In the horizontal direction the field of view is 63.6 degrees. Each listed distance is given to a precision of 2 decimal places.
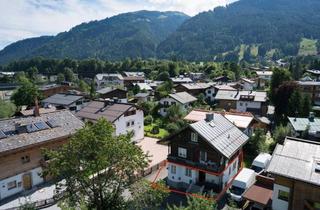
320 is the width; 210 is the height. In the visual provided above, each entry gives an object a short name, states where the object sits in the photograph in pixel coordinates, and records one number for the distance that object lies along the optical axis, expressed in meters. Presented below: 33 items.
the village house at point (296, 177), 19.05
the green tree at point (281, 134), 38.47
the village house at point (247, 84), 95.69
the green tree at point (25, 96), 70.06
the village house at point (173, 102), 64.00
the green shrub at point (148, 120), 58.94
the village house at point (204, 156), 27.36
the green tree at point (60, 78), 135.40
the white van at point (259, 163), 32.25
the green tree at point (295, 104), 51.88
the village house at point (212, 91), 78.74
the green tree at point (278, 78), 65.12
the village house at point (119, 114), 42.84
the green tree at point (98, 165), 16.17
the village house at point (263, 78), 107.19
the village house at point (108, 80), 114.42
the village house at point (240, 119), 41.06
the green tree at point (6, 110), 53.94
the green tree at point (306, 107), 51.59
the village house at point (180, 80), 99.10
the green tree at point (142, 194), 17.55
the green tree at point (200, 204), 13.78
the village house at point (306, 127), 38.34
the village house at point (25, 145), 27.50
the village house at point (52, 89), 86.47
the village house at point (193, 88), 80.62
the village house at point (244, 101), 63.09
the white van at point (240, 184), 26.56
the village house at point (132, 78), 114.29
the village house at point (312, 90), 66.50
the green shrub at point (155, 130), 51.81
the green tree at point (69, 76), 139.50
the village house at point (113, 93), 78.31
